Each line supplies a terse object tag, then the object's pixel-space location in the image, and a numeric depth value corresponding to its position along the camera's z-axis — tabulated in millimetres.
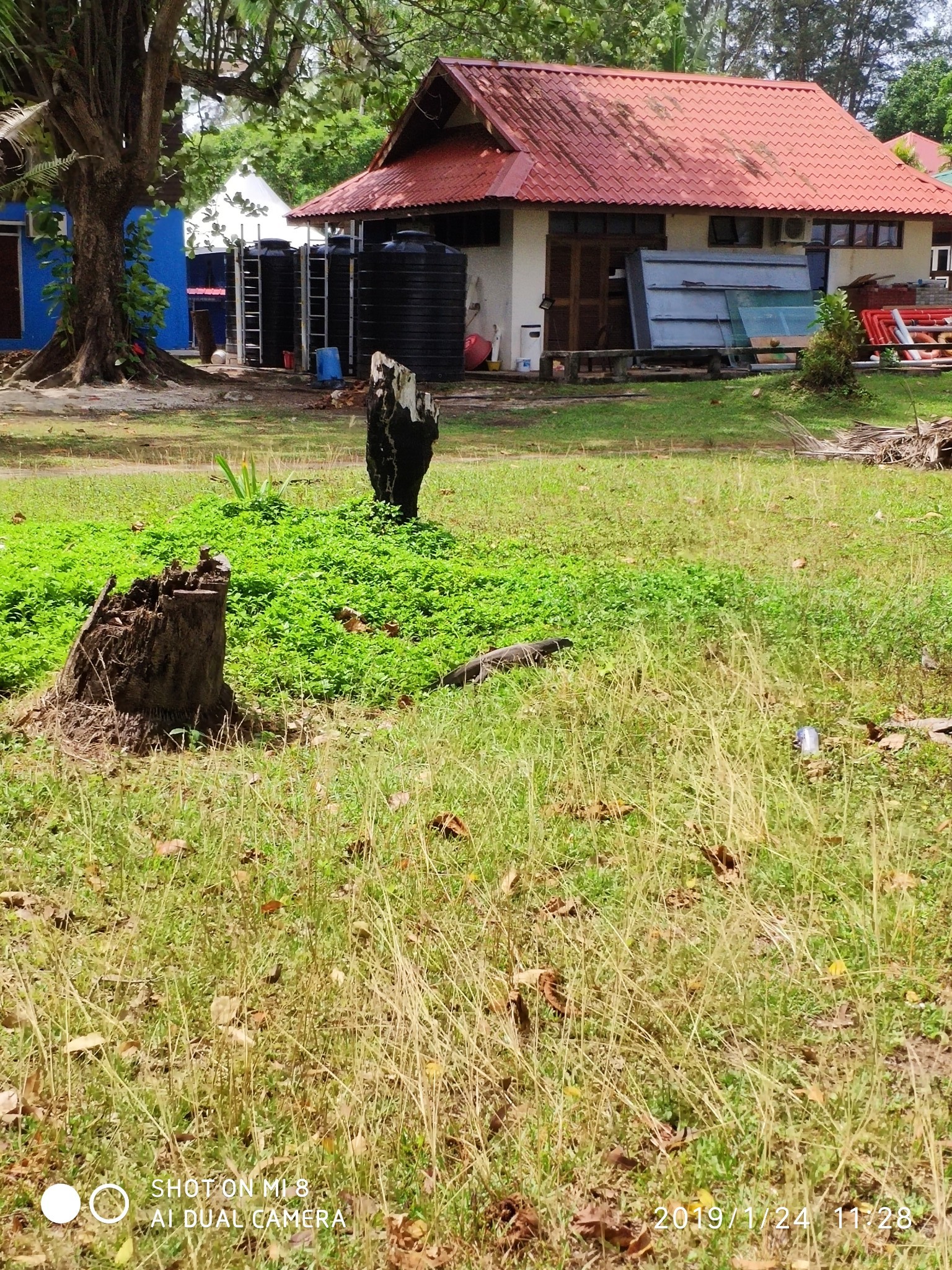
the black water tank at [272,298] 27906
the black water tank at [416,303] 22656
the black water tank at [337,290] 24781
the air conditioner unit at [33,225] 23081
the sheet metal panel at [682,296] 25906
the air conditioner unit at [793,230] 27891
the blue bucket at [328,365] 23344
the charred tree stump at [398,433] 9227
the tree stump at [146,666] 5410
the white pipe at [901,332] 24859
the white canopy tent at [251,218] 37562
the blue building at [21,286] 27125
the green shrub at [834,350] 17719
